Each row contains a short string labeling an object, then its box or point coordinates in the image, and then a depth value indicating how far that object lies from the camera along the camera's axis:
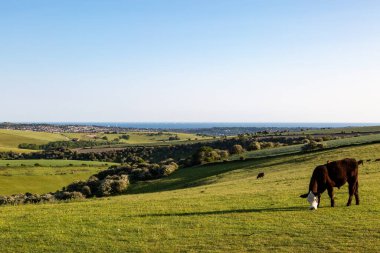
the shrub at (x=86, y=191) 66.19
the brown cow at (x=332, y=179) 21.62
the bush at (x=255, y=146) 95.00
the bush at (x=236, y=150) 92.62
